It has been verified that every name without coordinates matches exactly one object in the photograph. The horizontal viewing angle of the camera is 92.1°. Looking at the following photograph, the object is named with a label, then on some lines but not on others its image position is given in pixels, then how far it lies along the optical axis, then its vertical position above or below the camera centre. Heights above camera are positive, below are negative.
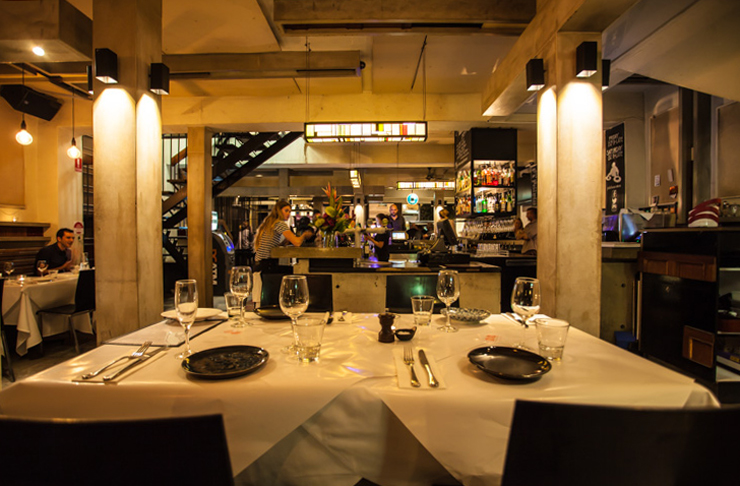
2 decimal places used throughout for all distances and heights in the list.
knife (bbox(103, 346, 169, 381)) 1.17 -0.45
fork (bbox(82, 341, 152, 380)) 1.19 -0.45
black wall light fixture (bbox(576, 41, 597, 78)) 2.99 +1.50
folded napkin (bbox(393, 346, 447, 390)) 1.13 -0.47
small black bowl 1.61 -0.44
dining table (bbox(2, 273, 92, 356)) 3.97 -0.77
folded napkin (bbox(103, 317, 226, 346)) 1.63 -0.47
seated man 5.33 -0.18
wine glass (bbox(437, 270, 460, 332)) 1.83 -0.26
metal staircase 8.36 +1.92
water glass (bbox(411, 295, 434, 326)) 1.74 -0.34
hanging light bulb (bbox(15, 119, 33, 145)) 5.86 +1.74
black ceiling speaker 6.27 +2.55
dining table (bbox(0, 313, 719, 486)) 1.05 -0.52
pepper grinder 1.61 -0.42
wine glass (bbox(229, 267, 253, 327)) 1.84 -0.22
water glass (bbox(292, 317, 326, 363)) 1.34 -0.37
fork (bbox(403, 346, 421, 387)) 1.16 -0.46
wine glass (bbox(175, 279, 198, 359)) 1.39 -0.25
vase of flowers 4.27 +0.21
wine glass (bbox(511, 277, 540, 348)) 1.61 -0.27
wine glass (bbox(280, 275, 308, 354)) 1.51 -0.24
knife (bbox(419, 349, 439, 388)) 1.13 -0.46
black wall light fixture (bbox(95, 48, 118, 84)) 3.12 +1.54
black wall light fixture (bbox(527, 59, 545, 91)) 3.41 +1.58
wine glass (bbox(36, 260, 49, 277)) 4.81 -0.34
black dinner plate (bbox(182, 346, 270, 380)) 1.18 -0.45
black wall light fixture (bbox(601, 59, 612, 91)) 3.35 +1.56
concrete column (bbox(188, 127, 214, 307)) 6.98 +0.62
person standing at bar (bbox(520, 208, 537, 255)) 6.68 +0.02
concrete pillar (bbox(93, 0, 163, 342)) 3.24 +0.59
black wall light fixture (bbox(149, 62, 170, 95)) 3.41 +1.56
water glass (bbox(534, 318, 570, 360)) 1.37 -0.39
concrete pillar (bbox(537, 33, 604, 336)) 3.14 +0.38
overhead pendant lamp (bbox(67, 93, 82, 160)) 6.61 +1.69
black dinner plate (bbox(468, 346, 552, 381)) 1.15 -0.45
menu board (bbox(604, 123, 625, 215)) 6.64 +1.27
